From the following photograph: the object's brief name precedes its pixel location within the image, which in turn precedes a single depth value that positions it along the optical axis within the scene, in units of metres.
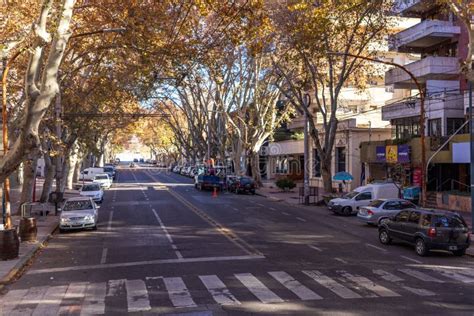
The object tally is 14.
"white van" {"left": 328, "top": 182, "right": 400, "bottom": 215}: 31.16
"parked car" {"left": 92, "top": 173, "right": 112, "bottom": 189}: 55.30
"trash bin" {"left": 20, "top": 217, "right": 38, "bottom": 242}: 20.34
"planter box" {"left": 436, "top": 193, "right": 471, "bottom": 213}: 30.67
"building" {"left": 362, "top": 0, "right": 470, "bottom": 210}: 35.06
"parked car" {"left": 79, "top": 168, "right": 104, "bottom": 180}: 63.88
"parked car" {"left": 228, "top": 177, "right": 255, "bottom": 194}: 48.91
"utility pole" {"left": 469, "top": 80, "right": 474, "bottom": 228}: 22.15
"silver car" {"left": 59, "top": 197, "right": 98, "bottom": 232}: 23.66
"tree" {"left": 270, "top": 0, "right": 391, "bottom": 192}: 23.19
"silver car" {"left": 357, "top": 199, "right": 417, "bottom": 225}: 25.31
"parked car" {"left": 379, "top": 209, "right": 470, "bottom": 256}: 17.34
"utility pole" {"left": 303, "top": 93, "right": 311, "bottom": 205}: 37.84
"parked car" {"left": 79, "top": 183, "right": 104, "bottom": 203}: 38.25
